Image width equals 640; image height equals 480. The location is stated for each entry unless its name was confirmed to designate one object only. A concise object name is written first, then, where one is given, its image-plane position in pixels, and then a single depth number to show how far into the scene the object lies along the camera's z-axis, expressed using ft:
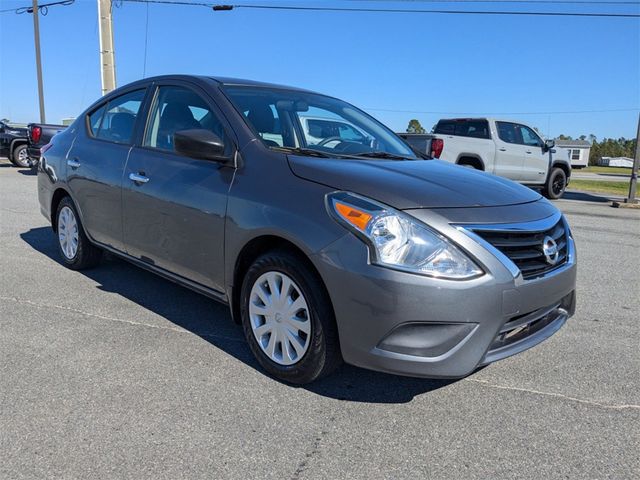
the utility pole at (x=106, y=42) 45.06
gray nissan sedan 8.23
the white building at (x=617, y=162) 307.58
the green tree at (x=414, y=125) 291.05
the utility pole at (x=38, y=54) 79.61
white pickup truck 42.45
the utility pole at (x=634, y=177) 45.91
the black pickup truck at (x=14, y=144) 53.67
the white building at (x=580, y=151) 266.36
